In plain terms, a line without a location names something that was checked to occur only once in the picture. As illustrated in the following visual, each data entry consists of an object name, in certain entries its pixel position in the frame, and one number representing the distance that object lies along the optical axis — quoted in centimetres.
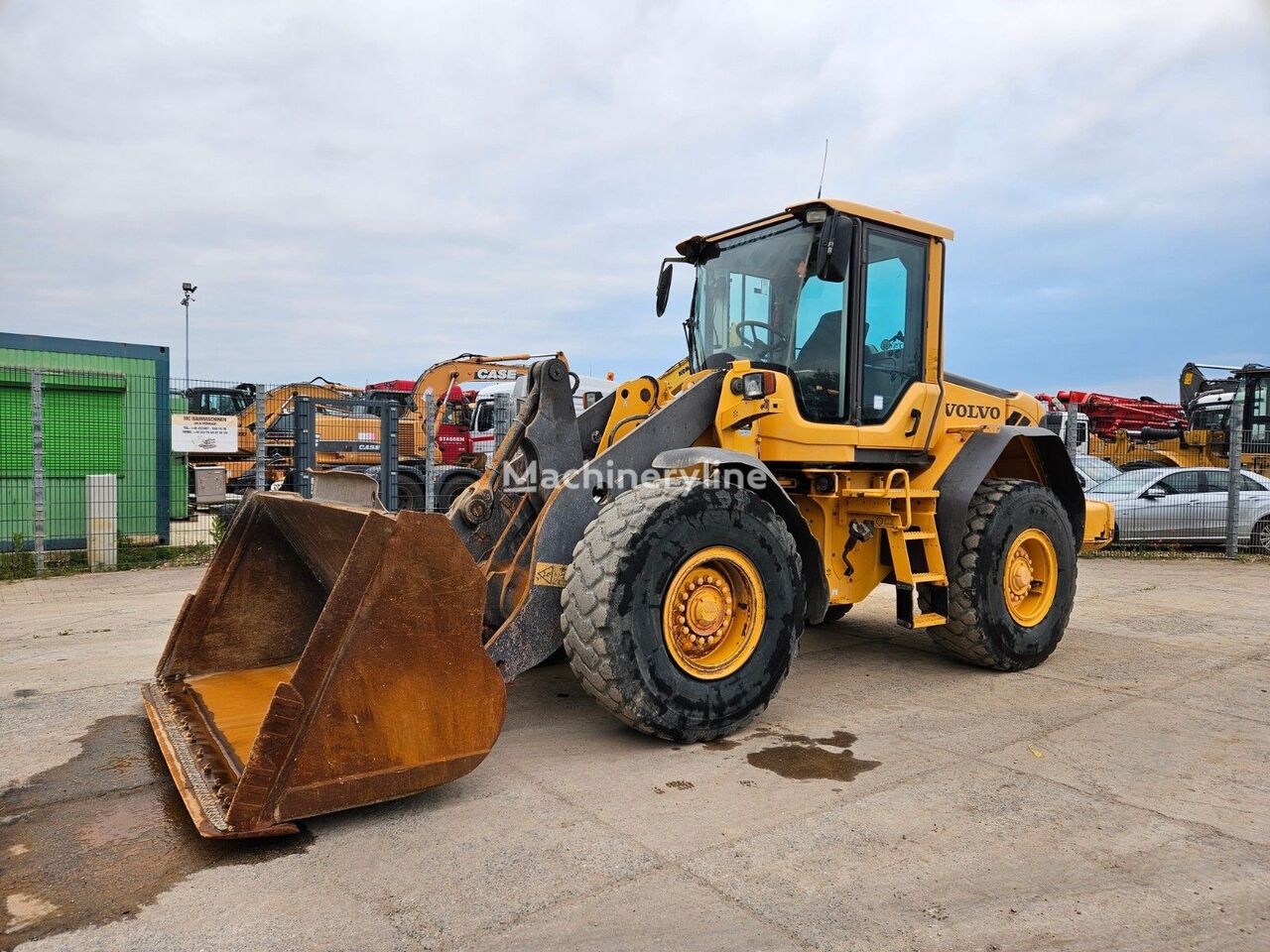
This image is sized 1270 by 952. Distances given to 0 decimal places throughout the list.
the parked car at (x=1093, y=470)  1335
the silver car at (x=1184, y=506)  1277
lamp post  3191
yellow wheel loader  314
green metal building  1114
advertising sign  1198
